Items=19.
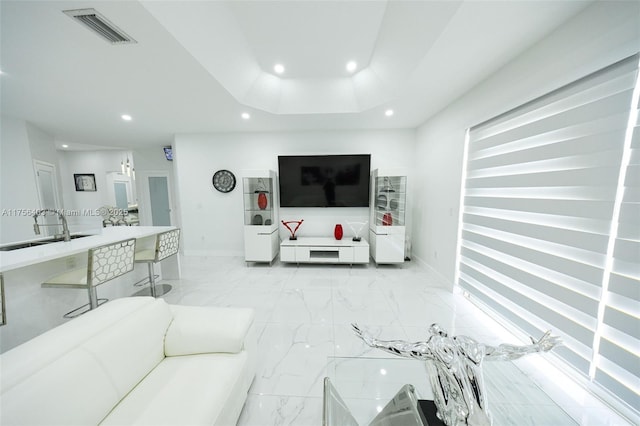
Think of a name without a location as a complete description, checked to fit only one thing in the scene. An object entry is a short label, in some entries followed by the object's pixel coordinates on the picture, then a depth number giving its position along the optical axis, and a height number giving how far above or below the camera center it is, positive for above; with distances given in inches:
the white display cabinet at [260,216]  143.8 -14.8
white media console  139.1 -38.5
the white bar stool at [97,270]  67.0 -26.8
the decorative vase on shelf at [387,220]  142.3 -17.2
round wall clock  164.9 +13.0
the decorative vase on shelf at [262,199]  151.9 -1.9
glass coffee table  37.4 -42.1
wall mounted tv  151.7 +12.9
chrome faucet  76.9 -12.0
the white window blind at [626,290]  46.9 -23.2
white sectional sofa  29.8 -32.6
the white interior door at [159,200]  208.2 -3.1
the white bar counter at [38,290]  59.2 -29.7
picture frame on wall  247.8 +19.2
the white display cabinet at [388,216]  138.6 -14.5
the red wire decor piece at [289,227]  152.1 -23.2
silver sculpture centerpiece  30.3 -26.3
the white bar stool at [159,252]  99.5 -28.9
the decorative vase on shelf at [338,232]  148.7 -26.7
